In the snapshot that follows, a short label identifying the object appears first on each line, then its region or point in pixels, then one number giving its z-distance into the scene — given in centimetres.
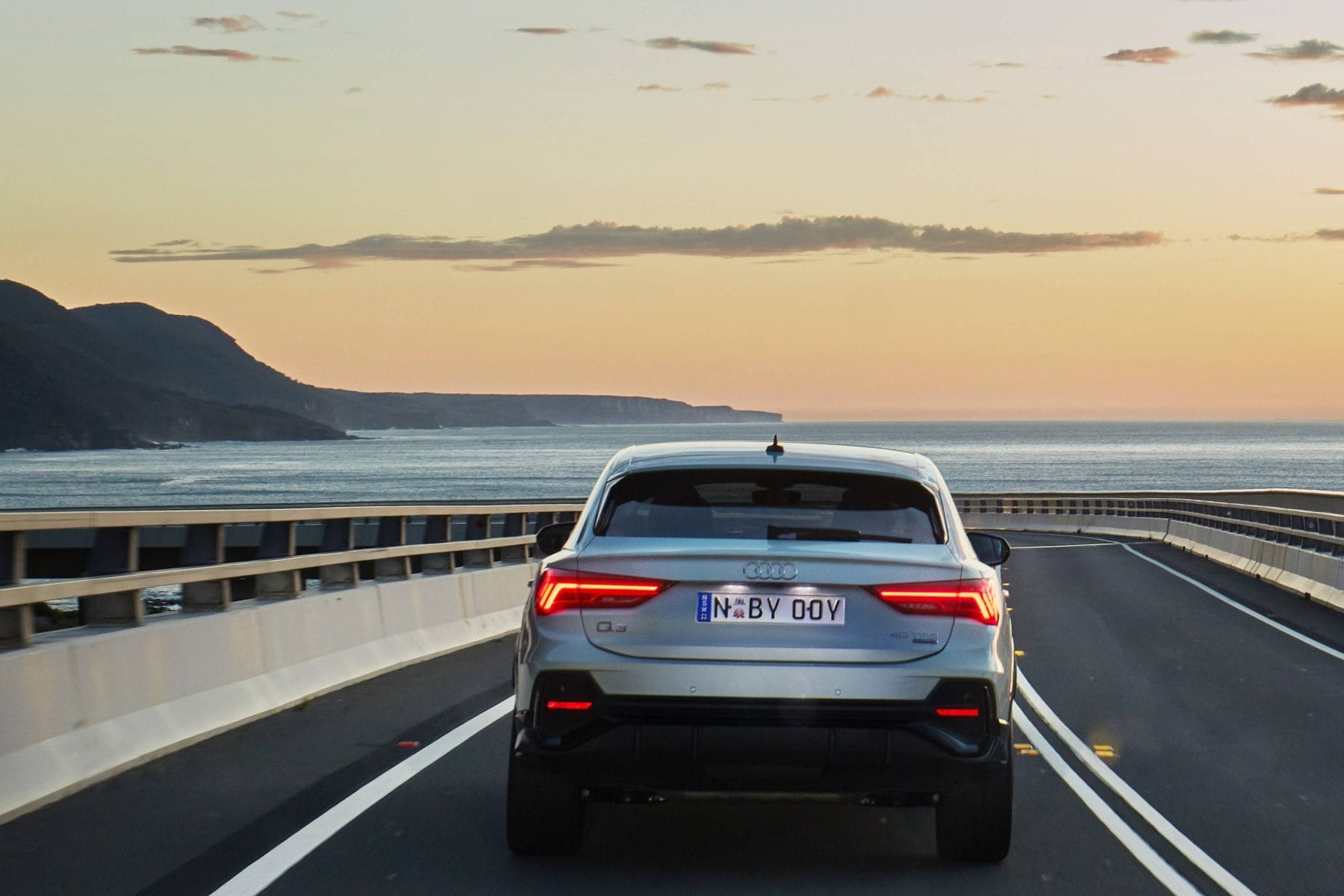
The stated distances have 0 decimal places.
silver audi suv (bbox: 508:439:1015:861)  1245
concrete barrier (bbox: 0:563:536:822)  1579
